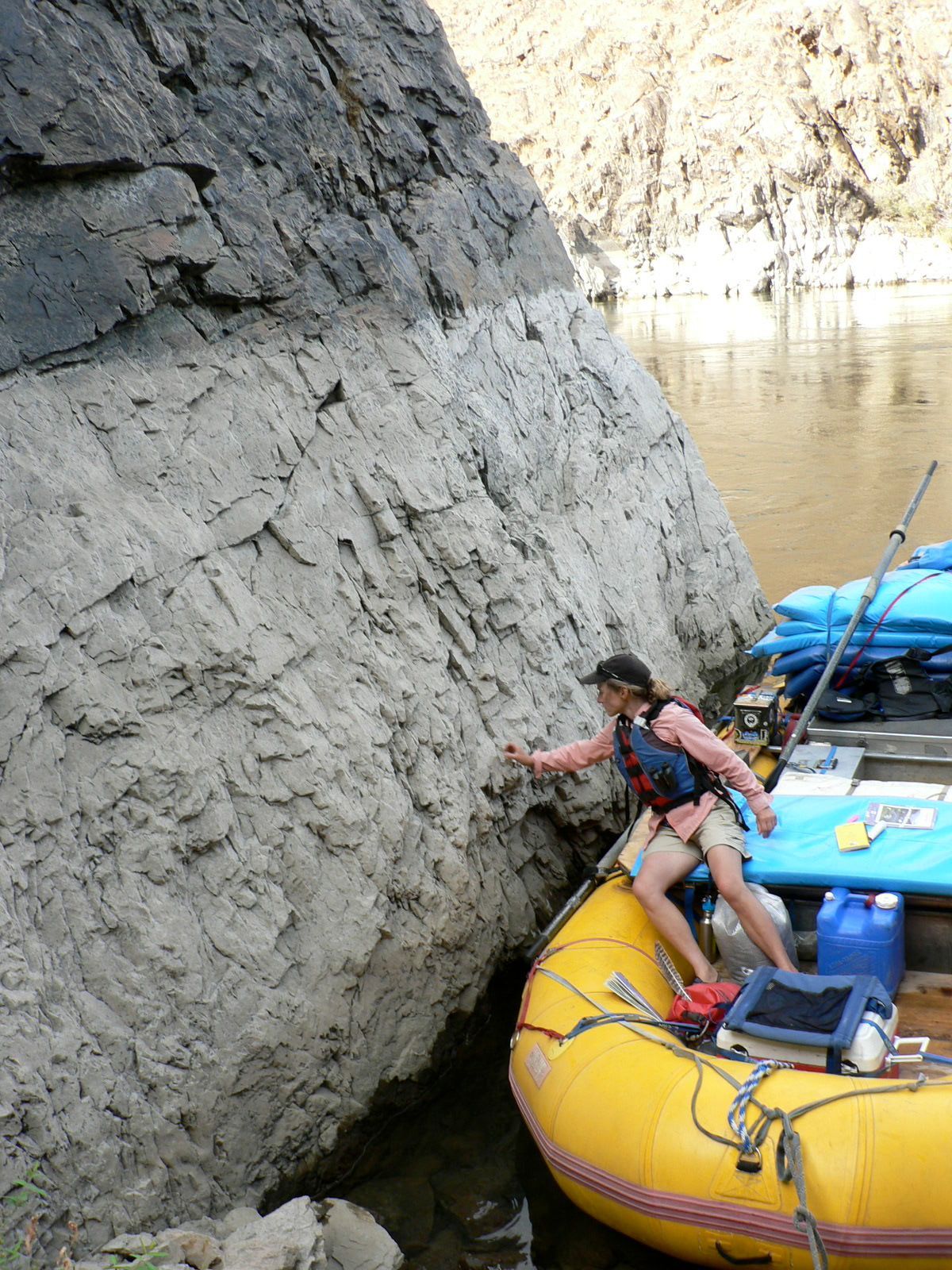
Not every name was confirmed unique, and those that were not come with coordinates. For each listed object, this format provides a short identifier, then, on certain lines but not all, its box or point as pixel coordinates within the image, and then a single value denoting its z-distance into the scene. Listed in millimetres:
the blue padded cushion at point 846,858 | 4734
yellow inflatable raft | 3498
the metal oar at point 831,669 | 6031
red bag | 4414
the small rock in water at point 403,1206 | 4293
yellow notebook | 4961
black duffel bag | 6590
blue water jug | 4562
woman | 4938
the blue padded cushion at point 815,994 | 3969
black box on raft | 6613
